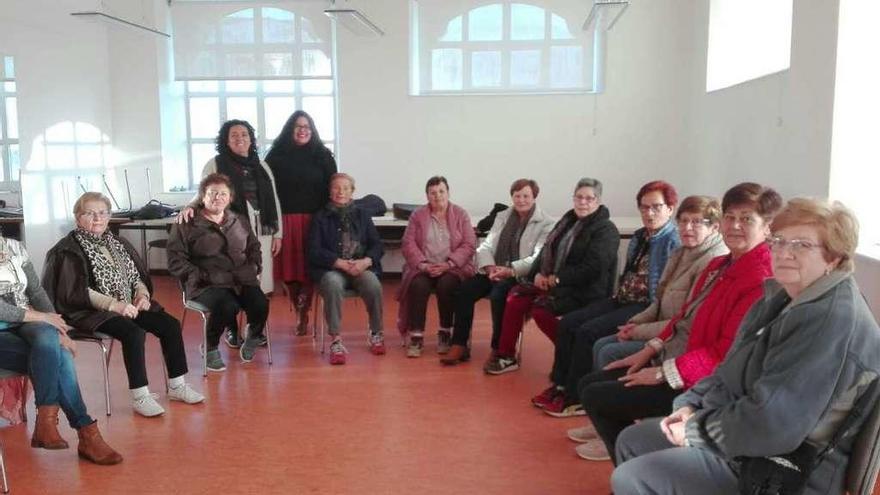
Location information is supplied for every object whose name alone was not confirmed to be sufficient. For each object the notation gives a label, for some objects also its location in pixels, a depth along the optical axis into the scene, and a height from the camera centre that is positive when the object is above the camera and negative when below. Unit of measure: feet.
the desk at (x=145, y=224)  22.52 -2.64
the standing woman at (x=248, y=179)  16.03 -0.94
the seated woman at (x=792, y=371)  5.64 -1.79
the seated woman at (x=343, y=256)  15.65 -2.55
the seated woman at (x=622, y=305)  11.65 -2.74
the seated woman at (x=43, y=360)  10.41 -3.03
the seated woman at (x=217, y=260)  14.37 -2.38
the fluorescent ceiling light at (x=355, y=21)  21.00 +3.26
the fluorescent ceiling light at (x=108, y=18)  20.14 +3.07
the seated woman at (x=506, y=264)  15.20 -2.61
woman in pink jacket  15.96 -2.63
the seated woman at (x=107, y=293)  11.91 -2.51
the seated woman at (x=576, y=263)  13.35 -2.26
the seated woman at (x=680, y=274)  10.02 -1.87
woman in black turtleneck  16.89 -1.06
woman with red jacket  8.20 -2.06
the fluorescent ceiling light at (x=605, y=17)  21.69 +3.48
